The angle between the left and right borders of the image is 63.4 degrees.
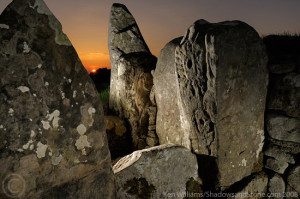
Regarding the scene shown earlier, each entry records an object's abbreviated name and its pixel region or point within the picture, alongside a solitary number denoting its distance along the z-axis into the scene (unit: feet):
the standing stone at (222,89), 8.67
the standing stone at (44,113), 5.31
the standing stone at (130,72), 13.56
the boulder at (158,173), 7.88
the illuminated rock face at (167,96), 11.45
